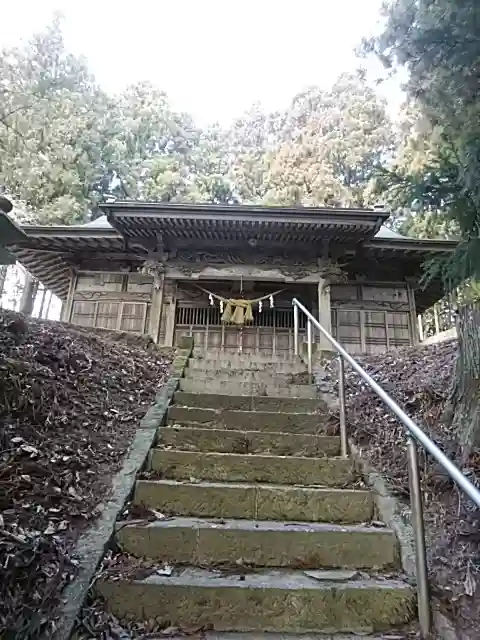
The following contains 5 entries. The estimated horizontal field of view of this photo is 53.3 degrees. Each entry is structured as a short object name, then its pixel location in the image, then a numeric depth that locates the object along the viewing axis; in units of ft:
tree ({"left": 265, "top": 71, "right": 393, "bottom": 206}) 58.49
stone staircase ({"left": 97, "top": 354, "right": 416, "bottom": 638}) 6.68
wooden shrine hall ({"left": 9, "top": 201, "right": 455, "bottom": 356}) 28.55
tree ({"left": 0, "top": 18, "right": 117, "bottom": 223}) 38.29
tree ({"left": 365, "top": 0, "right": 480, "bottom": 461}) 9.11
